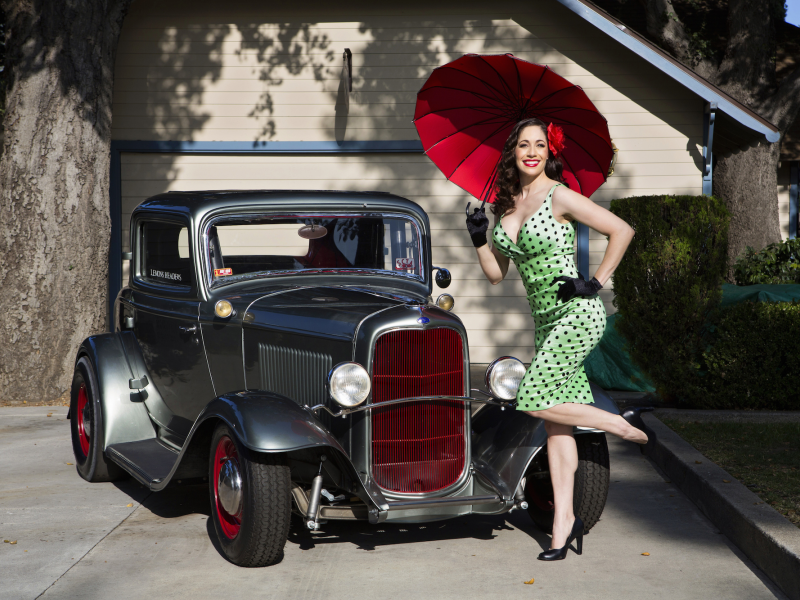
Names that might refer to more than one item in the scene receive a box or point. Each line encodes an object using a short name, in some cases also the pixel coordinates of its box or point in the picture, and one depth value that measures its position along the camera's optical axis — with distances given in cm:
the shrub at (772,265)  907
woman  364
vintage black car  363
